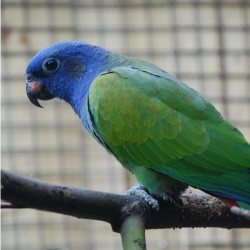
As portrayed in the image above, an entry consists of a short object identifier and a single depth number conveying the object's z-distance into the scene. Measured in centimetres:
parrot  361
